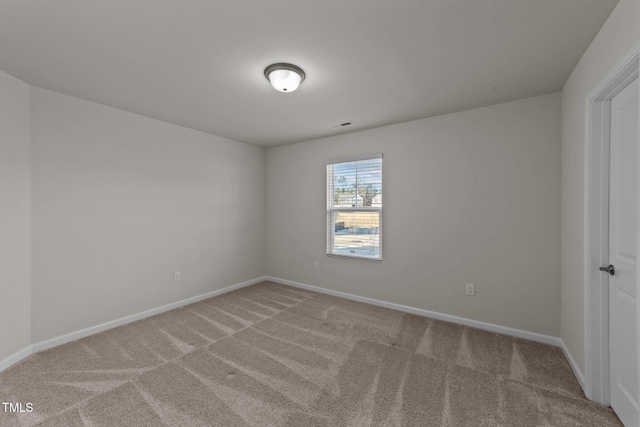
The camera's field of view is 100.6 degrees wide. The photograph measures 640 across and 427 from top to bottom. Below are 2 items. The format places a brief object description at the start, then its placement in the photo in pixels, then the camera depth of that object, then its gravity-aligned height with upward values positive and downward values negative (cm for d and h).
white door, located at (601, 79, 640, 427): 149 -25
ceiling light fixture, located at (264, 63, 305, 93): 206 +108
